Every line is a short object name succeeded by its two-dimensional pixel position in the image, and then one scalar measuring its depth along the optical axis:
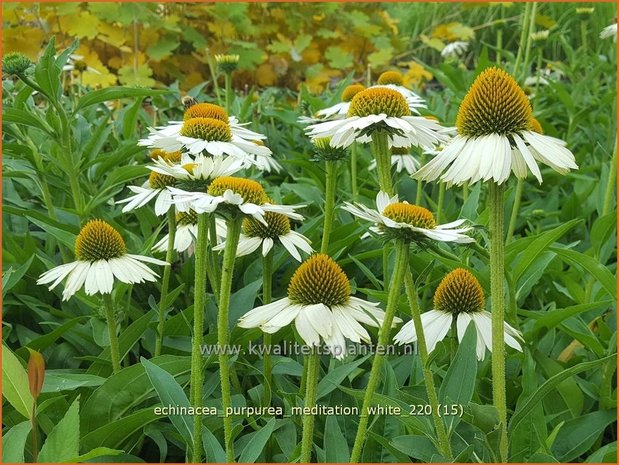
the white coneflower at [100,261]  0.93
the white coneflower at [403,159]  1.54
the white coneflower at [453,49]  3.13
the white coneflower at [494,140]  0.73
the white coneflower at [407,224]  0.69
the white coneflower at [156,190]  1.00
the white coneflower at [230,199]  0.73
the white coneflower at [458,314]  0.86
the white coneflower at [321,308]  0.74
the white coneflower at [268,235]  0.95
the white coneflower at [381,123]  0.84
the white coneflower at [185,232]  1.04
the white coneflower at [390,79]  1.66
